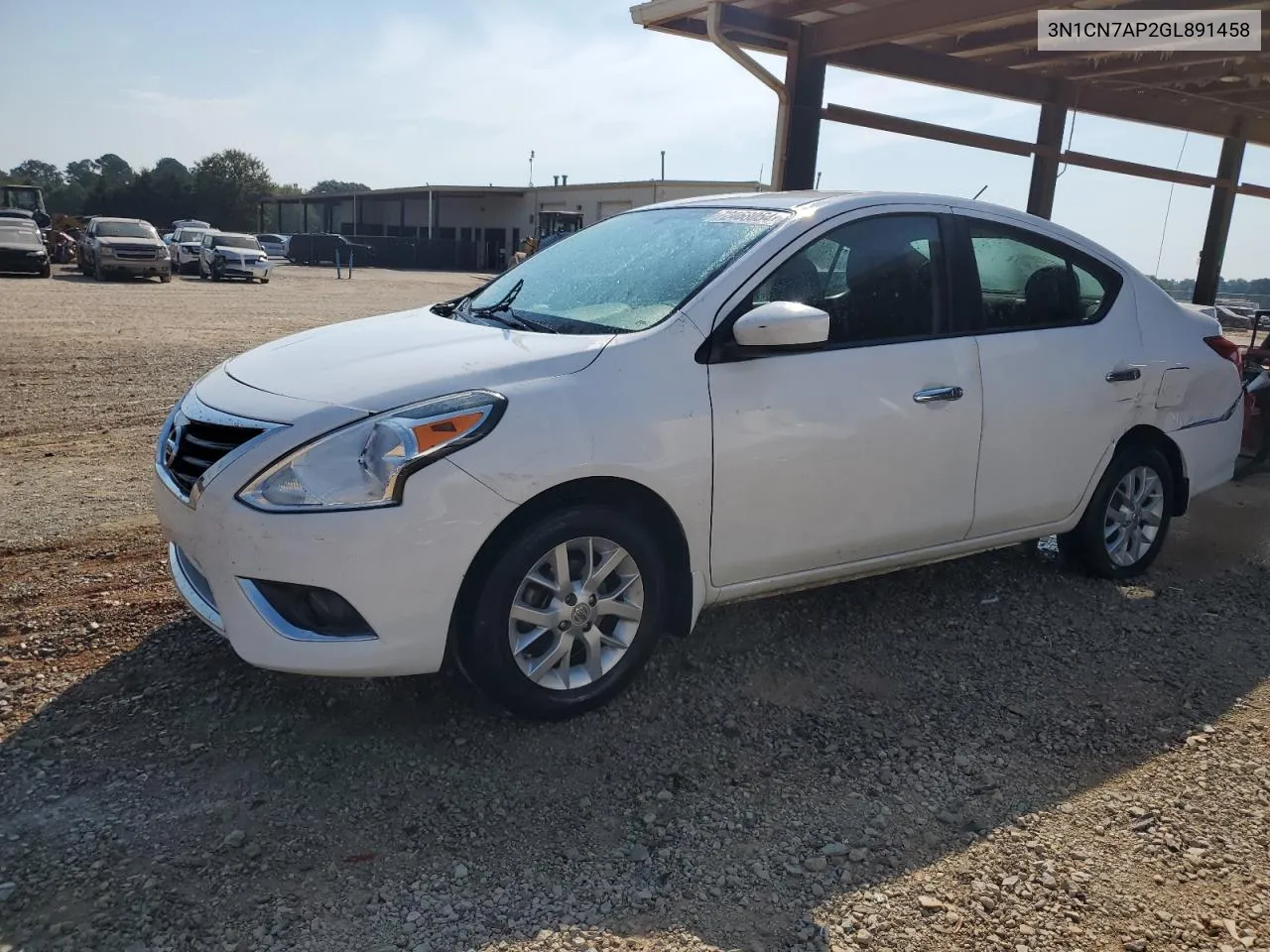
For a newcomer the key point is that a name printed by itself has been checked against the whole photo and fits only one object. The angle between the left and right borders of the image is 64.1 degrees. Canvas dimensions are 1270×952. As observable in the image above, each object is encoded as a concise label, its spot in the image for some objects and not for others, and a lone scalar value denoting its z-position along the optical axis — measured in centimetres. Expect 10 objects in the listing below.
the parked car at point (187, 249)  3400
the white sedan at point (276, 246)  5269
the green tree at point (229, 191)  7488
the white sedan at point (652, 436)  301
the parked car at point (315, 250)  5162
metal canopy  695
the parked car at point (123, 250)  2686
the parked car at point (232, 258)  3105
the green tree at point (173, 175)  7569
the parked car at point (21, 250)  2542
